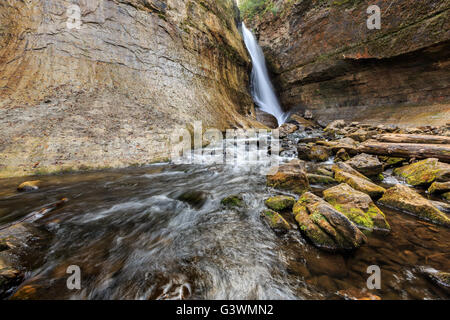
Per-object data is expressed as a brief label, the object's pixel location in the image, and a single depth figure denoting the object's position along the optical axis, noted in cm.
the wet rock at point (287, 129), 1133
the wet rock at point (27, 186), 325
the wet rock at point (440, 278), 129
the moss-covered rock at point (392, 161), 411
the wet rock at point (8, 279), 123
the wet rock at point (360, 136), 638
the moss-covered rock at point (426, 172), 294
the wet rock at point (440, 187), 268
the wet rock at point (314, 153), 516
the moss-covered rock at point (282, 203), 245
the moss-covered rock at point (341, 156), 485
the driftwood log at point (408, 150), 355
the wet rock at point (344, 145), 500
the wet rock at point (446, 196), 261
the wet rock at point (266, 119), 1428
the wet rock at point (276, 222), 201
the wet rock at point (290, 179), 303
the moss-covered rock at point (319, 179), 338
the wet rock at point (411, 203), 206
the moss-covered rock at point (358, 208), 198
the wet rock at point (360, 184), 263
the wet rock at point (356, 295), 122
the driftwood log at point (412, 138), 386
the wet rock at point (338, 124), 1172
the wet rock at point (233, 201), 272
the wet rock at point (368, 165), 371
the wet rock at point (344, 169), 338
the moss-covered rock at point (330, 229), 169
